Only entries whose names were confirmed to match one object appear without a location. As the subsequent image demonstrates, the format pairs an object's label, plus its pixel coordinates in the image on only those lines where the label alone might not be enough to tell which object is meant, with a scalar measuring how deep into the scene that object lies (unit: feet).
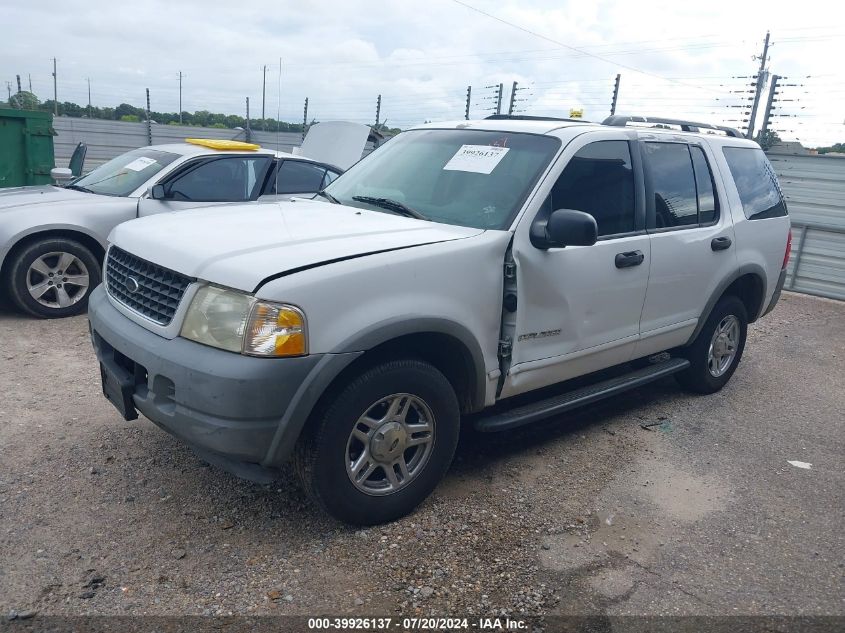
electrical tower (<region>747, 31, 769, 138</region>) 46.73
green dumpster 31.27
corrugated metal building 33.83
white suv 9.53
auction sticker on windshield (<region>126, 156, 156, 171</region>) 23.91
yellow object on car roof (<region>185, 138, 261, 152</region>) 24.48
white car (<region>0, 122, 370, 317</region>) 20.90
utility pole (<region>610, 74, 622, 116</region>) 42.65
